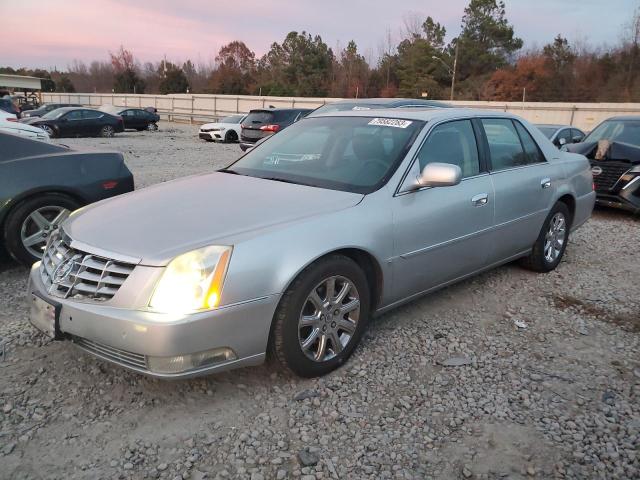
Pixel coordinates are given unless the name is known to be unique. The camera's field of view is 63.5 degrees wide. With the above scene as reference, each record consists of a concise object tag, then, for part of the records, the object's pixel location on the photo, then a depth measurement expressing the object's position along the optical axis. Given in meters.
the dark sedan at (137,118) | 26.56
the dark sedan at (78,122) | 20.66
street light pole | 51.75
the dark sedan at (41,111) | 27.56
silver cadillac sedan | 2.56
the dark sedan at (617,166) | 7.61
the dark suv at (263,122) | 15.77
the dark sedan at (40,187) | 4.59
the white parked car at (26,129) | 8.20
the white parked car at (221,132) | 22.08
